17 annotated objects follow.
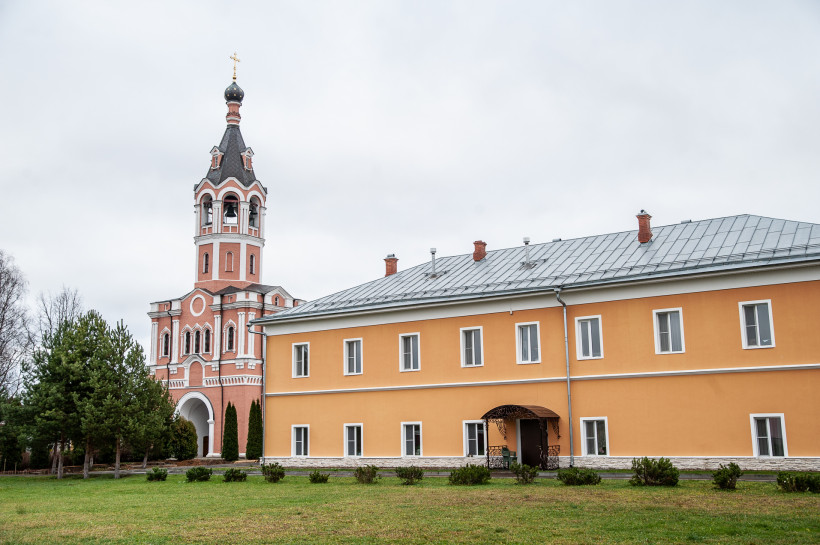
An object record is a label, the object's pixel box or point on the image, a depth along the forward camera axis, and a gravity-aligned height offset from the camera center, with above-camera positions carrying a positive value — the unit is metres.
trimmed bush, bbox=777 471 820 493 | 15.33 -1.41
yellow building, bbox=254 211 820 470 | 22.39 +1.98
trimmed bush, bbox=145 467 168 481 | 26.18 -1.75
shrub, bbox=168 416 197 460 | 44.16 -1.07
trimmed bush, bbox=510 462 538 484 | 19.11 -1.40
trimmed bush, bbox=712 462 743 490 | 16.64 -1.39
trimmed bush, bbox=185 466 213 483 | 25.12 -1.68
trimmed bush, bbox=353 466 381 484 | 20.69 -1.47
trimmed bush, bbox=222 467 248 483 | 23.94 -1.68
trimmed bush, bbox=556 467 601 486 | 18.14 -1.45
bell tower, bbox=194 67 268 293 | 50.72 +13.15
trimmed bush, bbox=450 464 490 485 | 19.34 -1.45
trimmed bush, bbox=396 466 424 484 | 20.16 -1.46
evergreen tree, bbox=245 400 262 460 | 42.16 -0.78
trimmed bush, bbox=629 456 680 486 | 17.60 -1.37
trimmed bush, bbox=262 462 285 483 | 22.95 -1.56
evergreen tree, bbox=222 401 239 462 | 43.31 -0.98
